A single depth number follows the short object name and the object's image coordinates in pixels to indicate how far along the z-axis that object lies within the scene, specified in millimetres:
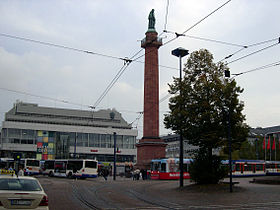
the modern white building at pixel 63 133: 86500
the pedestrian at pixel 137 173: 44094
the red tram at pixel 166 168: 42188
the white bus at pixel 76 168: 42156
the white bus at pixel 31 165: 51688
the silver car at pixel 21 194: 8633
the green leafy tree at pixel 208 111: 24750
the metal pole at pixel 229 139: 22766
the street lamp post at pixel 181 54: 27397
